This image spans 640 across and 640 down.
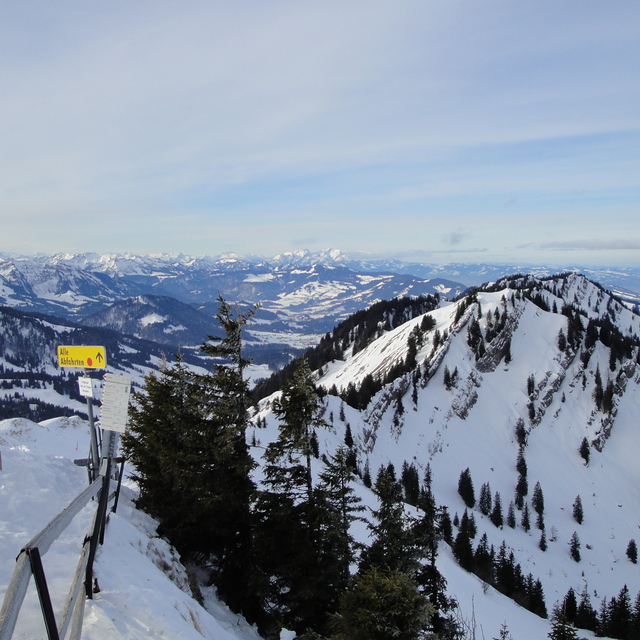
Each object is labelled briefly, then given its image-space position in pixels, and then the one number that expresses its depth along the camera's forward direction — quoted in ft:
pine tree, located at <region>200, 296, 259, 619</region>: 56.54
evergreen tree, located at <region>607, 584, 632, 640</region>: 204.64
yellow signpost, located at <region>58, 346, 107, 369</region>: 36.96
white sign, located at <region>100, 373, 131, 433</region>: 34.68
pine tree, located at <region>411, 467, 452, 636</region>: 69.05
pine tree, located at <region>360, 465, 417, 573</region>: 58.49
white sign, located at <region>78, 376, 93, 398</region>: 37.37
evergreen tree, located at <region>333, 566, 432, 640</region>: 39.68
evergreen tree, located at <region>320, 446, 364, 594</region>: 56.54
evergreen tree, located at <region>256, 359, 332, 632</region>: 55.67
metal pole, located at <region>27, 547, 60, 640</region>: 17.21
